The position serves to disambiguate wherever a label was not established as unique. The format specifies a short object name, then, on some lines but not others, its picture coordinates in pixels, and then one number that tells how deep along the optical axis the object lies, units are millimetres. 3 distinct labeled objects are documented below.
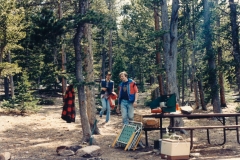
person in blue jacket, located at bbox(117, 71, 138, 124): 9273
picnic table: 7964
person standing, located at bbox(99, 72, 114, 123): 11742
